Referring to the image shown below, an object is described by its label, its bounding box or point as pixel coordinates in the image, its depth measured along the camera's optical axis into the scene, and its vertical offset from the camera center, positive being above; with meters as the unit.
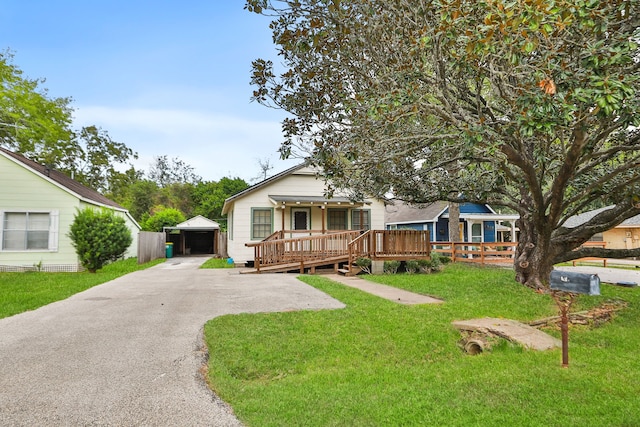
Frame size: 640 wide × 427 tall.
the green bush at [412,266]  13.32 -1.09
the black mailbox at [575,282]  4.31 -0.57
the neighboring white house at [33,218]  13.40 +0.72
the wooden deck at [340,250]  13.29 -0.51
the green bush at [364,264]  13.06 -1.00
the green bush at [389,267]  13.27 -1.12
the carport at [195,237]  25.50 -0.04
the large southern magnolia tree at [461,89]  4.11 +2.22
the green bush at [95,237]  12.99 +0.00
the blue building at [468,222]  22.31 +0.93
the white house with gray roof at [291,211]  15.73 +1.12
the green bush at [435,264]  13.48 -1.06
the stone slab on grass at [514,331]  4.63 -1.28
